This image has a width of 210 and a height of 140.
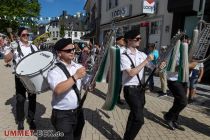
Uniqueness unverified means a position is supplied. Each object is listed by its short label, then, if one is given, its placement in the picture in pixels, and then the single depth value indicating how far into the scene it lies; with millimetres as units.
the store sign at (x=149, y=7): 14746
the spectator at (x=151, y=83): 9281
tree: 29375
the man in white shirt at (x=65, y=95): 2957
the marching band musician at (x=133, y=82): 3904
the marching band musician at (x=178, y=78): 4625
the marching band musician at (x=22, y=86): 4777
